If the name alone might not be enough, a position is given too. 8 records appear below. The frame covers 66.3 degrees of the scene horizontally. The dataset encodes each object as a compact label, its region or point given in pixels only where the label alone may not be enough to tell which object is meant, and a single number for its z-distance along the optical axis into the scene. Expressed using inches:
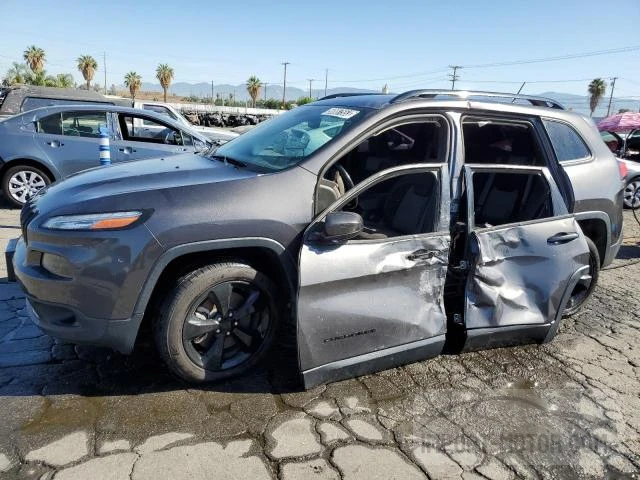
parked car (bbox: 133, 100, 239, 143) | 416.5
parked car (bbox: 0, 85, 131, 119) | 442.3
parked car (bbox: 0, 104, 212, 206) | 278.7
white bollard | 225.9
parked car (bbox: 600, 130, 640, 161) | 464.1
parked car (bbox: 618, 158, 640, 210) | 401.4
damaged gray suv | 101.7
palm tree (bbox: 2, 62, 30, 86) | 2120.7
